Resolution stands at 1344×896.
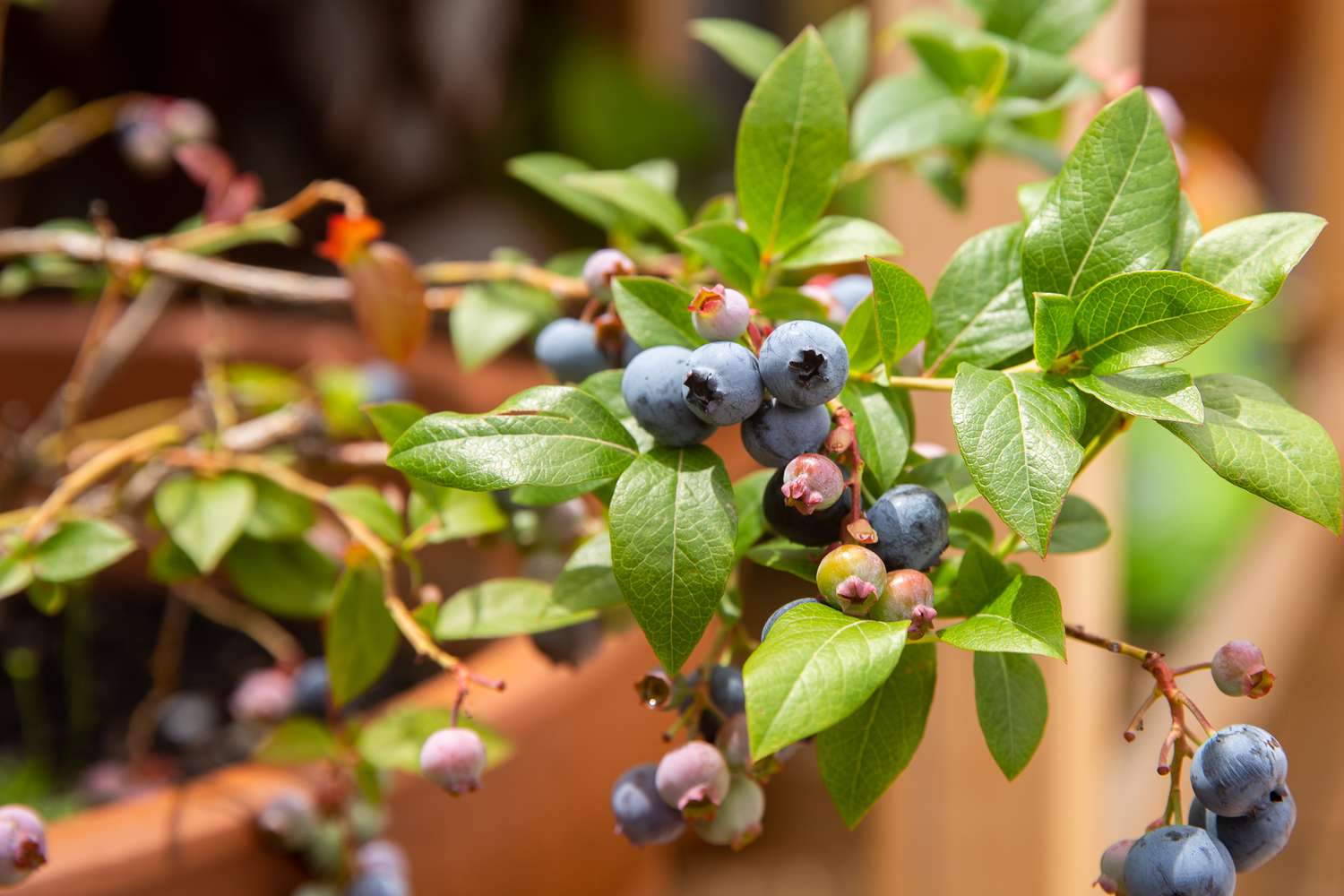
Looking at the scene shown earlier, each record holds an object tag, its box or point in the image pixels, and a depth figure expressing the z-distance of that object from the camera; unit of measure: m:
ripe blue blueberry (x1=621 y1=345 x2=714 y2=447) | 0.53
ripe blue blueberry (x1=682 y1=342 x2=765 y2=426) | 0.52
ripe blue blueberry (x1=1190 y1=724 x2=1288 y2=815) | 0.52
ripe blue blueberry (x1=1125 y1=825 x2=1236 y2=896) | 0.52
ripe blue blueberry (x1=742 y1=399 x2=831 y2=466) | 0.53
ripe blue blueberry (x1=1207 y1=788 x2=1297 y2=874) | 0.53
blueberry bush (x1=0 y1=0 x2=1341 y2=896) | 0.52
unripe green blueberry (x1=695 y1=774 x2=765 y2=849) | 0.56
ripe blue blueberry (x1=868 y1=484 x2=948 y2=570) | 0.53
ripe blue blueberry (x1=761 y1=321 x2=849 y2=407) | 0.52
